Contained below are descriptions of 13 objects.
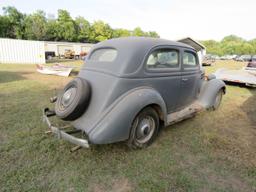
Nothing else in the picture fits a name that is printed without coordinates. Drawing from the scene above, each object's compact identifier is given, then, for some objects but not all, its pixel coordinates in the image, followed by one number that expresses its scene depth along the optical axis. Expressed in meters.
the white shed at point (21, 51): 17.58
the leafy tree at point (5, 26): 38.13
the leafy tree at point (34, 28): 40.16
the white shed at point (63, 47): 35.38
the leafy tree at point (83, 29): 49.66
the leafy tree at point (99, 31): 50.84
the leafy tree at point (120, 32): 55.78
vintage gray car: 2.62
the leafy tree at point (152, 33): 72.00
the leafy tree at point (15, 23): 39.53
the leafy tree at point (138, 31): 63.37
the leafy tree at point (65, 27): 45.20
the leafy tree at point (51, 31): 43.08
